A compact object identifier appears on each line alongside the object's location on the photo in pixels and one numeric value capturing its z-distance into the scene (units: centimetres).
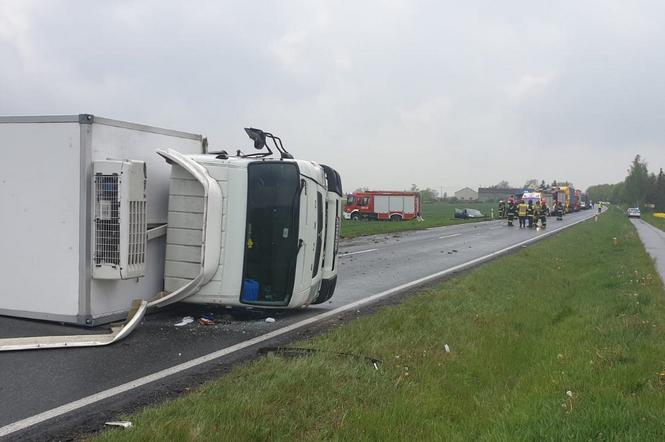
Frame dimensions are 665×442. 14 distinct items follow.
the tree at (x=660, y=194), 10956
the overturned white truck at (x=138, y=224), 621
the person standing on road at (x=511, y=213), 3988
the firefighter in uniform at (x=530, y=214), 3688
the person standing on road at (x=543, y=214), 3607
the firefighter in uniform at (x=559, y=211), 5390
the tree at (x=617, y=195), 15738
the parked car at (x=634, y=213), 8412
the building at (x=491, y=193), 14982
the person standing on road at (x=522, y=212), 3756
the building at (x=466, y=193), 18456
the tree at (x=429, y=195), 14870
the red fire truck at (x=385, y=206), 5178
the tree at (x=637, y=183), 11262
